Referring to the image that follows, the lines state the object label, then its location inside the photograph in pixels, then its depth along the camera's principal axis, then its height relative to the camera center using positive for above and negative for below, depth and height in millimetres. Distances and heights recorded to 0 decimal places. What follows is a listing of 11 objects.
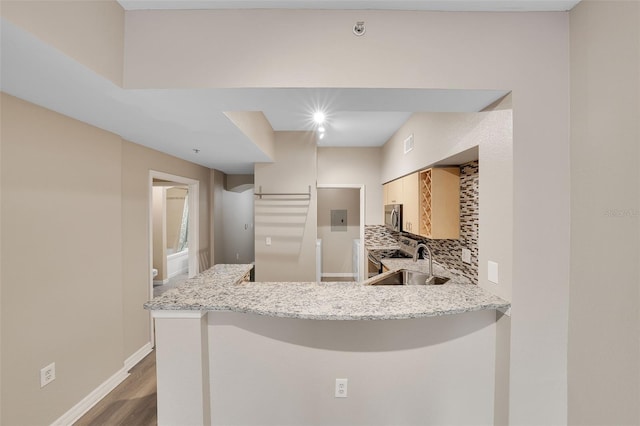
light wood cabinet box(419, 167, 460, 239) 2512 +64
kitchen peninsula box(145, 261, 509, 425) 1571 -964
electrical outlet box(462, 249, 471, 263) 2422 -452
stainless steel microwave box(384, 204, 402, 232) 3361 -98
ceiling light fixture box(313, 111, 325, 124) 2601 +1030
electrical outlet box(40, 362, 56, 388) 1722 -1129
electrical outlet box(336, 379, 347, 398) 1579 -1103
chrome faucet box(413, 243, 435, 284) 2348 -605
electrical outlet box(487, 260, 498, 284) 1555 -394
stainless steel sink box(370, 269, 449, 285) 2637 -752
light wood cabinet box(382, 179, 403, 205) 3463 +275
